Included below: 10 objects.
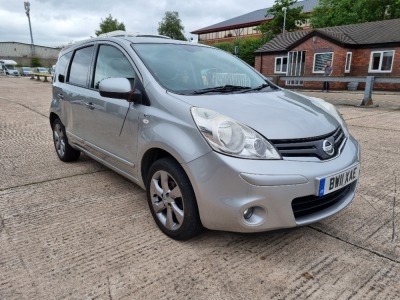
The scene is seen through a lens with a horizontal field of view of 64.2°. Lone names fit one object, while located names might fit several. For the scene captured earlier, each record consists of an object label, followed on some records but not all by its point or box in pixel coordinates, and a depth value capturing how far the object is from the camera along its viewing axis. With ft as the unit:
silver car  6.59
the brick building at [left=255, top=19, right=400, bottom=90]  62.03
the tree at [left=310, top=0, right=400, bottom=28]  96.78
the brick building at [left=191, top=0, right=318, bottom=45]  183.52
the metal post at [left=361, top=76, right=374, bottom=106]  32.01
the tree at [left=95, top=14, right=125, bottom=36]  168.45
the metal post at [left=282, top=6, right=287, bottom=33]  111.43
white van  141.90
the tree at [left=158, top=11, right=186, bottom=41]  203.92
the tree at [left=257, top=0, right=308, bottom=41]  116.78
